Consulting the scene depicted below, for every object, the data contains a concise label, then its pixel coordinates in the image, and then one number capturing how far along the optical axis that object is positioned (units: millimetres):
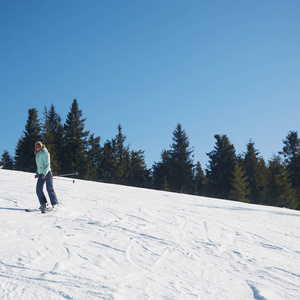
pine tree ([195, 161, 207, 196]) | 42606
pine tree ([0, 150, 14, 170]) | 54000
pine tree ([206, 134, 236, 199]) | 39969
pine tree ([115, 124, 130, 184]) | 42031
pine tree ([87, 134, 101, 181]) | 40919
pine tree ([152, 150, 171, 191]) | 42769
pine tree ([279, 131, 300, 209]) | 40156
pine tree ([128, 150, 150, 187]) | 45822
